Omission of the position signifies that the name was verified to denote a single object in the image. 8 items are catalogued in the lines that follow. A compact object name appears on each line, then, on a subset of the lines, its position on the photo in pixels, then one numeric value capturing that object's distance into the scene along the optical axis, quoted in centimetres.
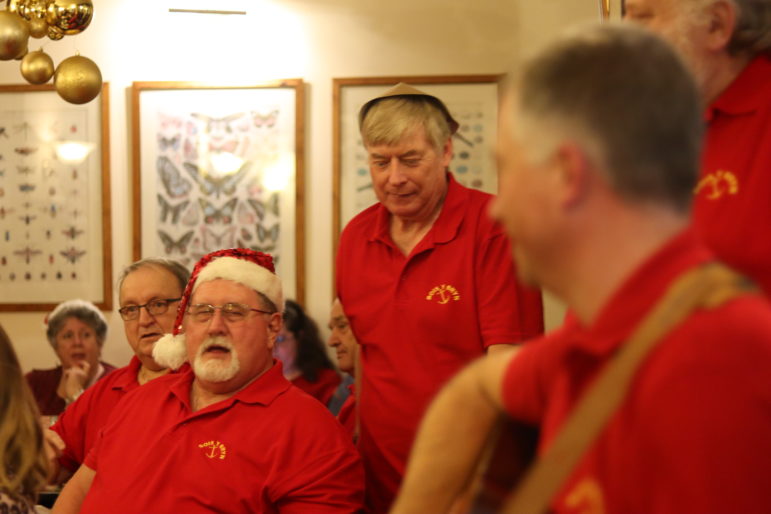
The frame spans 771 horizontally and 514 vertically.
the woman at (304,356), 434
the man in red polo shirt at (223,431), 218
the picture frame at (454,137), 453
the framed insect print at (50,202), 476
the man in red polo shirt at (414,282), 226
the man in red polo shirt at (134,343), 279
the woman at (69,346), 427
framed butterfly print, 466
